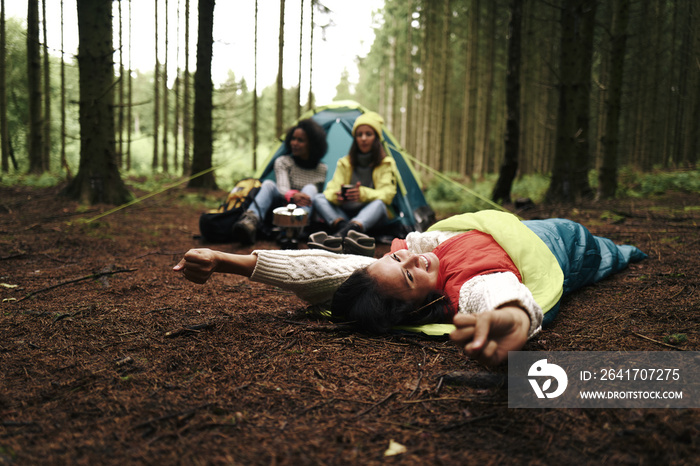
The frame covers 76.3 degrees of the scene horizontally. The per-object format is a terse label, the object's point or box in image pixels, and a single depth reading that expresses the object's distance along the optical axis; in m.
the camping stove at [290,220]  4.29
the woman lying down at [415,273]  2.06
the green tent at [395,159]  5.20
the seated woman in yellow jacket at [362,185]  4.64
